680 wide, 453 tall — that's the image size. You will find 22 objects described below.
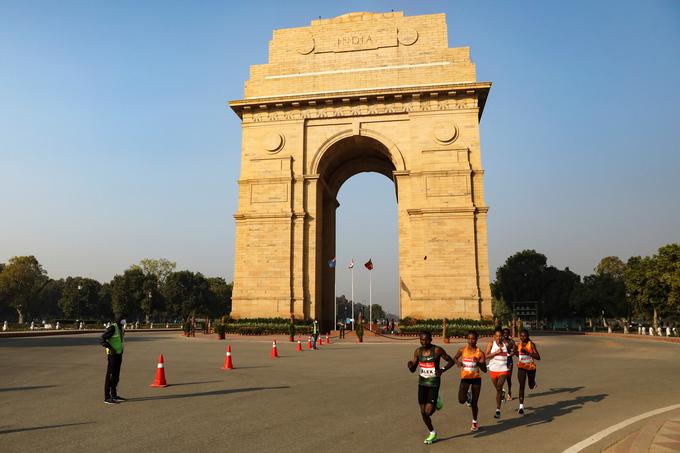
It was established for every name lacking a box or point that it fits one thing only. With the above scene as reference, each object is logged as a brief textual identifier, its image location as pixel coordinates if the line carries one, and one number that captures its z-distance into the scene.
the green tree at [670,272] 42.44
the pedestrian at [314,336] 23.77
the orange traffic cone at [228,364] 14.98
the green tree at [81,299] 86.31
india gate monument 33.25
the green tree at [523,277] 85.06
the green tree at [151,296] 78.81
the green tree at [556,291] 81.62
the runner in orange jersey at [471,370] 7.63
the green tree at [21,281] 73.94
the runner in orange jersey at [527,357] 9.91
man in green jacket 9.58
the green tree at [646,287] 47.25
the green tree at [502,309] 97.51
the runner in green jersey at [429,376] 6.84
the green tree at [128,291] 78.62
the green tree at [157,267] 85.85
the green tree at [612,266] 93.78
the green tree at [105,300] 93.57
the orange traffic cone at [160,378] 11.47
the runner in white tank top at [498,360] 9.07
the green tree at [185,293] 87.75
